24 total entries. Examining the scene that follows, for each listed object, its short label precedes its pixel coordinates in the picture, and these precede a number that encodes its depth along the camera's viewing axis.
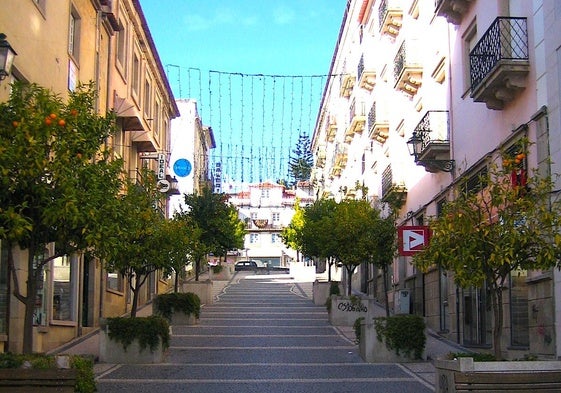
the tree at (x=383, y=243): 22.19
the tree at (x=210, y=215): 36.81
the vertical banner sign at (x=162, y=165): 33.93
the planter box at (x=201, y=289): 32.38
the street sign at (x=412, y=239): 18.36
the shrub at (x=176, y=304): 24.84
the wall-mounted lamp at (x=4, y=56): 11.11
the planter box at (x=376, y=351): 16.94
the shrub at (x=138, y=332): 16.89
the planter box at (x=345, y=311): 25.11
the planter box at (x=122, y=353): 16.83
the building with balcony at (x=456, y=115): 14.83
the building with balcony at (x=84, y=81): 16.33
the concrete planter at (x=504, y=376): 9.59
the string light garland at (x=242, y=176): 36.38
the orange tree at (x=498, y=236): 10.88
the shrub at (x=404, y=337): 16.95
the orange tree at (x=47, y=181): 10.47
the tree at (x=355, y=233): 22.53
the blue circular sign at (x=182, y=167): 45.88
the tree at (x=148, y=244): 17.38
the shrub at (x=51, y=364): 9.98
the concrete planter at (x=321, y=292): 32.84
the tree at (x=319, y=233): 26.81
